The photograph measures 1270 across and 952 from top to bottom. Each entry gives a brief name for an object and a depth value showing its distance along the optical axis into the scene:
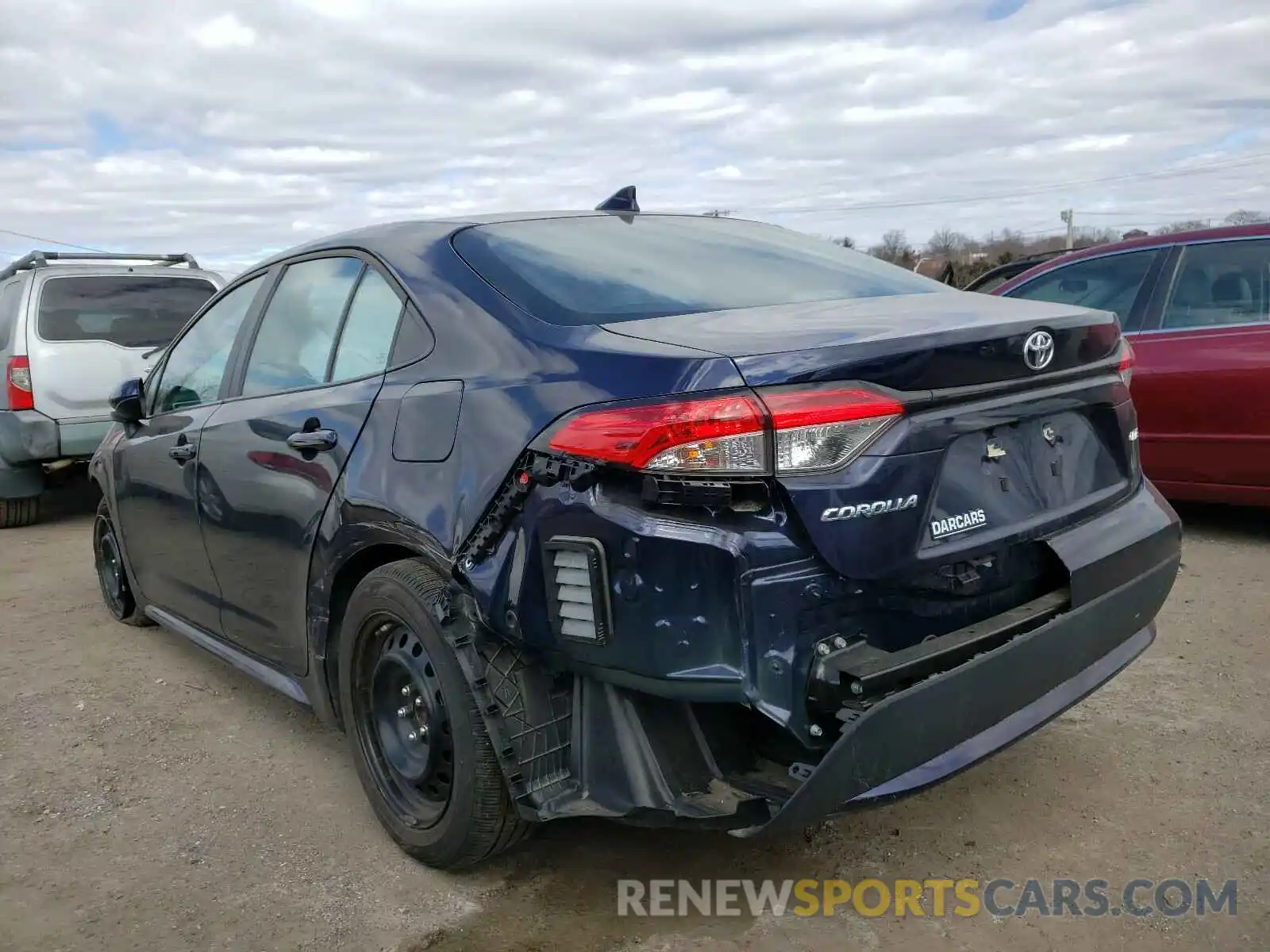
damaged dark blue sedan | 2.05
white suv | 7.22
